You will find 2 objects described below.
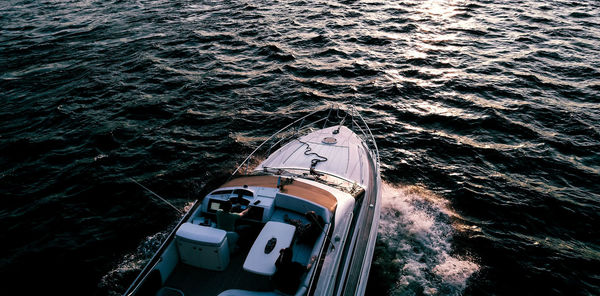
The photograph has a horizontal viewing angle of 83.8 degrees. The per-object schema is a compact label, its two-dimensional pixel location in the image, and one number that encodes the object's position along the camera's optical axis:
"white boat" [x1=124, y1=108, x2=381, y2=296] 6.87
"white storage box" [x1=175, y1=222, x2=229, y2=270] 7.21
